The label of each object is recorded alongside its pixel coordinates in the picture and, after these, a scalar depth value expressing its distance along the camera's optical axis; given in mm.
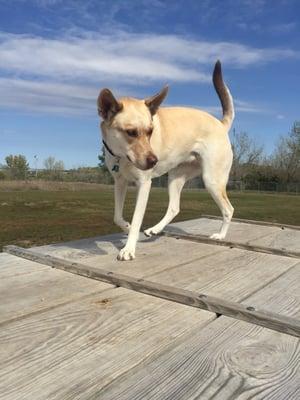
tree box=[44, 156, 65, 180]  46781
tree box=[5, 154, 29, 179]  45719
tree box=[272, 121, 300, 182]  60469
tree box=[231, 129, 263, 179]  66500
